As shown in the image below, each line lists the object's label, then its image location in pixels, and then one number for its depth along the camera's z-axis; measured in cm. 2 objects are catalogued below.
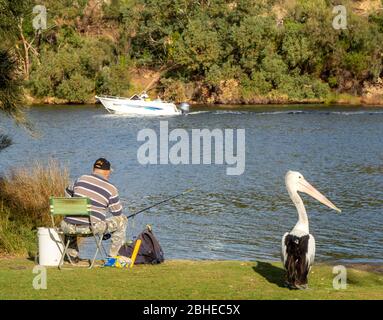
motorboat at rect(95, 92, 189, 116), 5672
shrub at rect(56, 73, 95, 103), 6712
